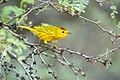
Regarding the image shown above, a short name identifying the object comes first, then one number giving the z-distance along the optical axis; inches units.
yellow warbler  239.5
